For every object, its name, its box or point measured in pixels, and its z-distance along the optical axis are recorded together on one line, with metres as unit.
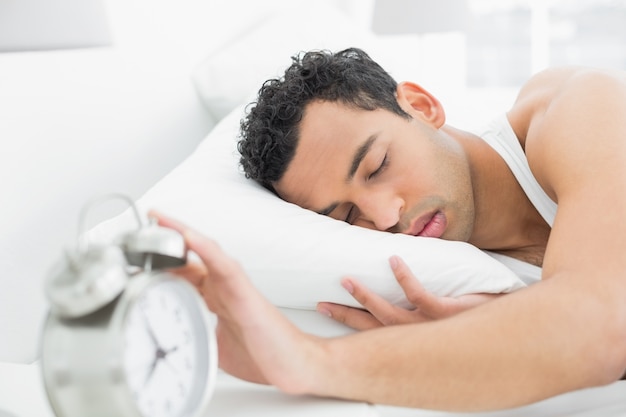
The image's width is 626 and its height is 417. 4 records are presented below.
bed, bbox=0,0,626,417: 1.30
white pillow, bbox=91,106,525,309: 1.36
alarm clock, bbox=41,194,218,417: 0.80
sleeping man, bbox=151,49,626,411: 1.06
